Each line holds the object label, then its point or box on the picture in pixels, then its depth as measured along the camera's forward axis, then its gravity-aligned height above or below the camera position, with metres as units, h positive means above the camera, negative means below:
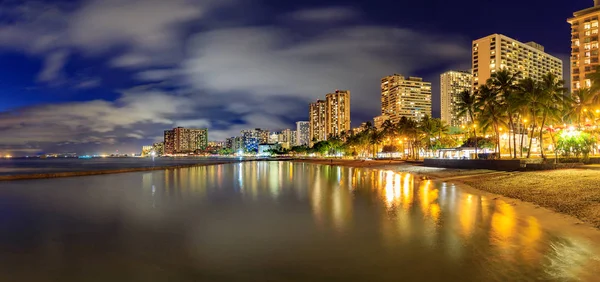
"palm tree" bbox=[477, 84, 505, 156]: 50.97 +6.29
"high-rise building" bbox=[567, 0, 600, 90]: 107.75 +31.51
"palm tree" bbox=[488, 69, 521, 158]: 47.78 +8.46
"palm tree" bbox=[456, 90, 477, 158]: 59.56 +7.80
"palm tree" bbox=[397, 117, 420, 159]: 91.69 +5.26
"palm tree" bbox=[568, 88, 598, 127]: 48.60 +5.78
